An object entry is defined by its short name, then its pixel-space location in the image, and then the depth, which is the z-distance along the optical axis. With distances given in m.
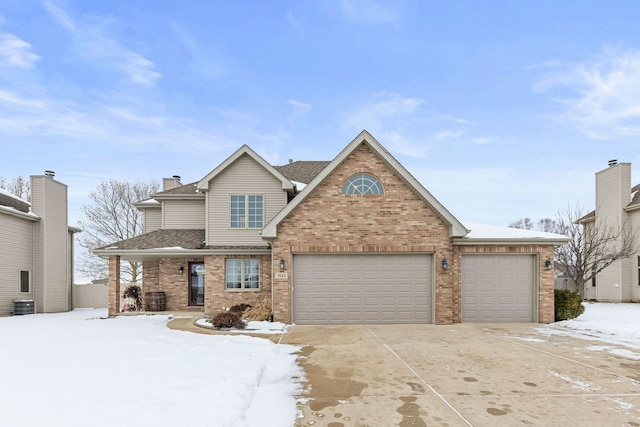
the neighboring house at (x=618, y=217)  21.39
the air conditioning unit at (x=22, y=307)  16.34
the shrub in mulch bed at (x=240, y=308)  13.55
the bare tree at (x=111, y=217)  29.56
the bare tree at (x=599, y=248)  20.59
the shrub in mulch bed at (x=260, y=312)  12.54
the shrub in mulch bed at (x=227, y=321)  11.04
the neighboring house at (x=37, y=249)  16.22
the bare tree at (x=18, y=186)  29.52
